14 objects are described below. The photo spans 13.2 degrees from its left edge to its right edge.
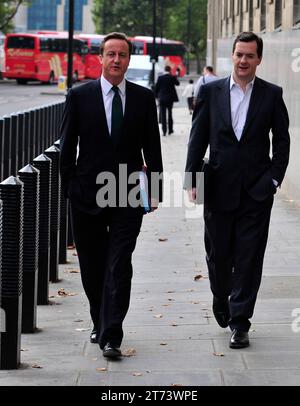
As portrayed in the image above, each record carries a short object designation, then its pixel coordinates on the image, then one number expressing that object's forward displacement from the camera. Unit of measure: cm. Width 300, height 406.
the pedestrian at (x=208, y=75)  3000
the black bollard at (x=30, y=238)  782
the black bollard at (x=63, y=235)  1112
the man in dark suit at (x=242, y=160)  743
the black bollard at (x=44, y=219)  888
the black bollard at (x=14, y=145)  1744
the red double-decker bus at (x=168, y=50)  8981
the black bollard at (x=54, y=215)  995
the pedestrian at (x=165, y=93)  3362
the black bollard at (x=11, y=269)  678
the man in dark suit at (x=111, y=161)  716
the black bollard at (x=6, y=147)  1680
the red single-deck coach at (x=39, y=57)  7288
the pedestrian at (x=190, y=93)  4300
